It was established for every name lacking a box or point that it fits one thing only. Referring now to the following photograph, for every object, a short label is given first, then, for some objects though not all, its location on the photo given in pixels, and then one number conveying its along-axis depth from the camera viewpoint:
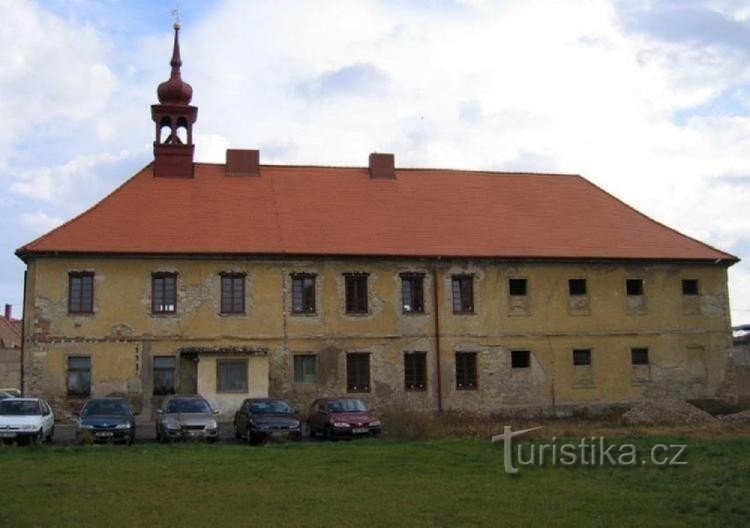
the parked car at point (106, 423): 22.70
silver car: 23.34
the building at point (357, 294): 31.08
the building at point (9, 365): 58.22
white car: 22.36
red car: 24.84
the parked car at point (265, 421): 23.81
